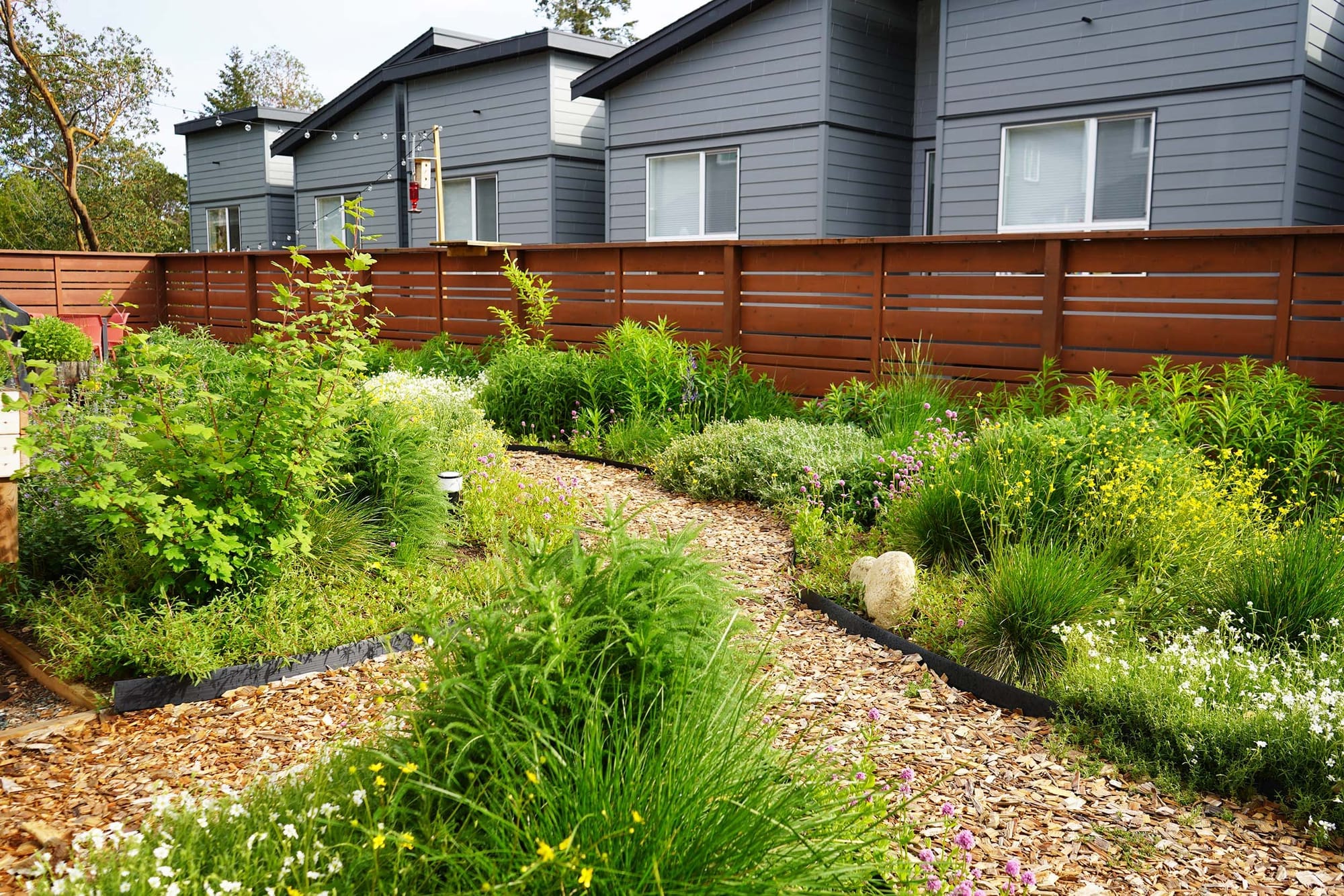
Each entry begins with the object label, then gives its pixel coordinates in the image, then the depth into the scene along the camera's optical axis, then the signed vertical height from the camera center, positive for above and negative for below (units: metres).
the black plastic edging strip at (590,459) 7.18 -1.12
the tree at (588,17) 37.31 +10.38
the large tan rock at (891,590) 4.25 -1.17
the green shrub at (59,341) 10.34 -0.43
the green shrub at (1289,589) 3.74 -1.02
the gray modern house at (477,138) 15.53 +2.69
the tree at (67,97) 25.78 +5.27
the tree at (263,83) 43.09 +9.20
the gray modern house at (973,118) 9.36 +2.05
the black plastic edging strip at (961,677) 3.57 -1.33
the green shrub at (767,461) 5.92 -0.93
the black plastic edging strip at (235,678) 3.51 -1.32
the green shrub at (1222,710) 3.00 -1.24
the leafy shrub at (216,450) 3.62 -0.55
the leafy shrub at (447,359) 10.62 -0.59
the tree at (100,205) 28.39 +2.63
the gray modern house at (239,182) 21.80 +2.60
